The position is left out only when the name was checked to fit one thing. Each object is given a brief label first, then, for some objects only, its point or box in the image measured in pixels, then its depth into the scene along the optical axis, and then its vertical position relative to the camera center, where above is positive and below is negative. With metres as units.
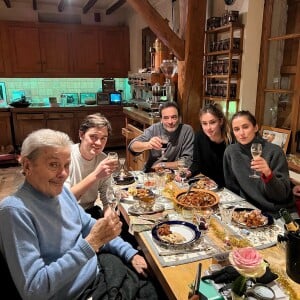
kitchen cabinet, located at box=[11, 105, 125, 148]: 5.32 -0.70
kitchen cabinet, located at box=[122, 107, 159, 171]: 3.71 -0.64
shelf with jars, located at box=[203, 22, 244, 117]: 2.88 +0.17
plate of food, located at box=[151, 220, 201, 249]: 1.25 -0.68
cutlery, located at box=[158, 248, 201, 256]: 1.22 -0.70
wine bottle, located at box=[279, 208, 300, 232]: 1.09 -0.52
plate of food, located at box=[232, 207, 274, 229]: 1.39 -0.66
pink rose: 0.84 -0.51
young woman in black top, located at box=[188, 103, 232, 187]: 2.35 -0.52
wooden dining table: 1.01 -0.71
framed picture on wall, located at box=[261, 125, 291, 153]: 2.71 -0.51
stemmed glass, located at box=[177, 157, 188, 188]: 2.01 -0.61
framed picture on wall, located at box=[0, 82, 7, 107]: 5.68 -0.24
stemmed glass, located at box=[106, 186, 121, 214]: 1.49 -0.61
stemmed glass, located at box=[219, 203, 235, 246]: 1.44 -0.64
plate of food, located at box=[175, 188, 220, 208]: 1.58 -0.65
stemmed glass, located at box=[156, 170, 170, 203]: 1.94 -0.68
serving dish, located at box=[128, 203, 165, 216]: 1.58 -0.69
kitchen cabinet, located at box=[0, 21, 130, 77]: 5.46 +0.60
